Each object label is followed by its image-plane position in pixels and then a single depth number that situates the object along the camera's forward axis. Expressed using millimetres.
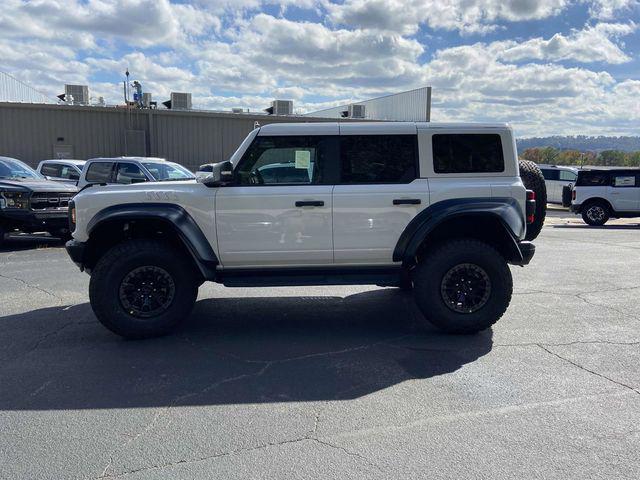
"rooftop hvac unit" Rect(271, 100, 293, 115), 27078
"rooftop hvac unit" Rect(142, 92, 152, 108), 24152
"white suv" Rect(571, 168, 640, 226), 16781
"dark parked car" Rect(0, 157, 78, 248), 9820
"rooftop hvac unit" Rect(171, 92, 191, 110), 25031
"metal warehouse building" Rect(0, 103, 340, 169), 21438
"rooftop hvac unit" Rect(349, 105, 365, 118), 30438
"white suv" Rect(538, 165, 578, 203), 24170
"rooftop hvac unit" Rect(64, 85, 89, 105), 24328
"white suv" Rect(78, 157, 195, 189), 11148
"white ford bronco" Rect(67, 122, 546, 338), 4840
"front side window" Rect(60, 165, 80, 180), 14484
